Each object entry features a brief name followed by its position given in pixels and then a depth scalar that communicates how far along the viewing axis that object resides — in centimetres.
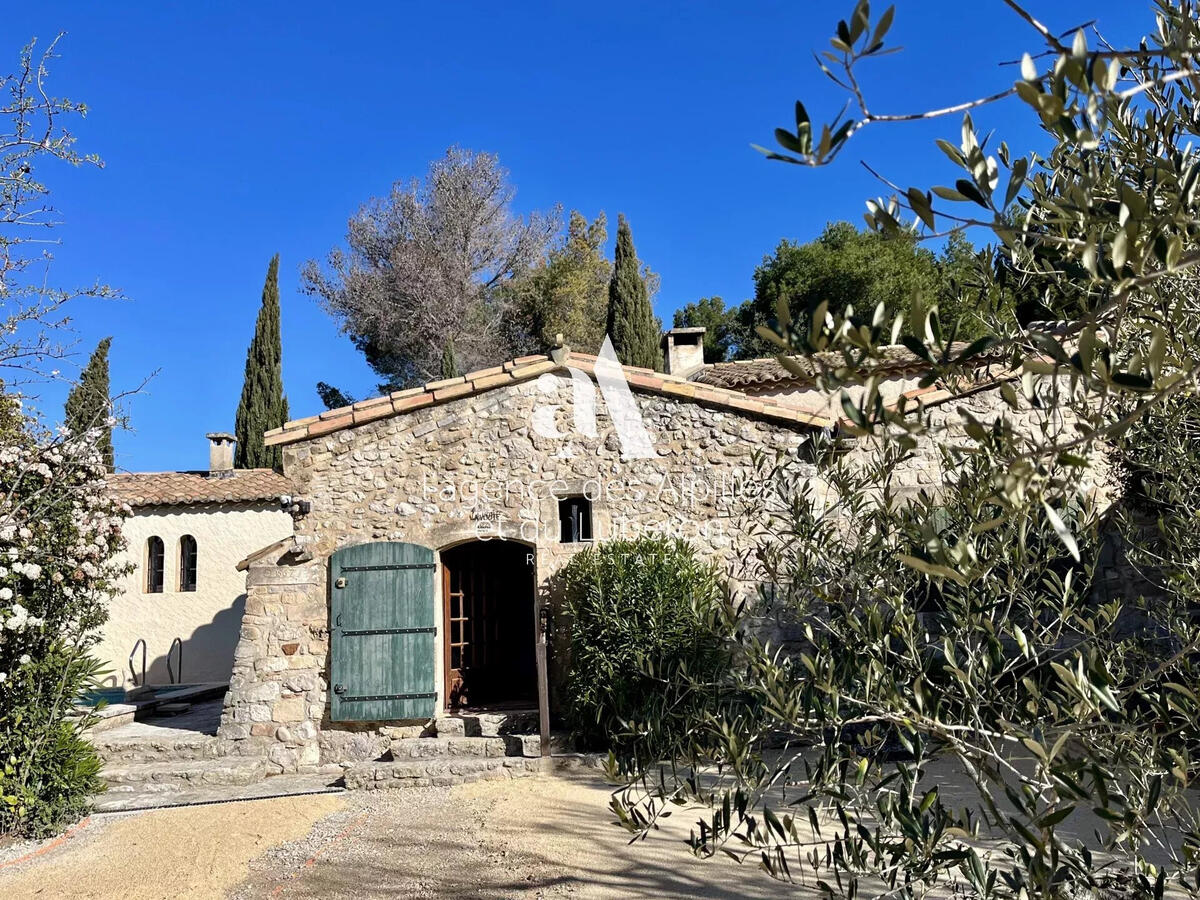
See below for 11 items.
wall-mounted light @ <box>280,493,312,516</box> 809
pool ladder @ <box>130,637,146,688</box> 1397
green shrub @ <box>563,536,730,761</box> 696
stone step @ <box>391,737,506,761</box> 741
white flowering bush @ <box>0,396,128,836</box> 576
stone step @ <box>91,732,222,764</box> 773
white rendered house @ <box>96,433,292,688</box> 1445
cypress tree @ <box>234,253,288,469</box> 1891
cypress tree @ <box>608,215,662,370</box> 1775
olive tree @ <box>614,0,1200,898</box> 145
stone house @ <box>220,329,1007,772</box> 779
